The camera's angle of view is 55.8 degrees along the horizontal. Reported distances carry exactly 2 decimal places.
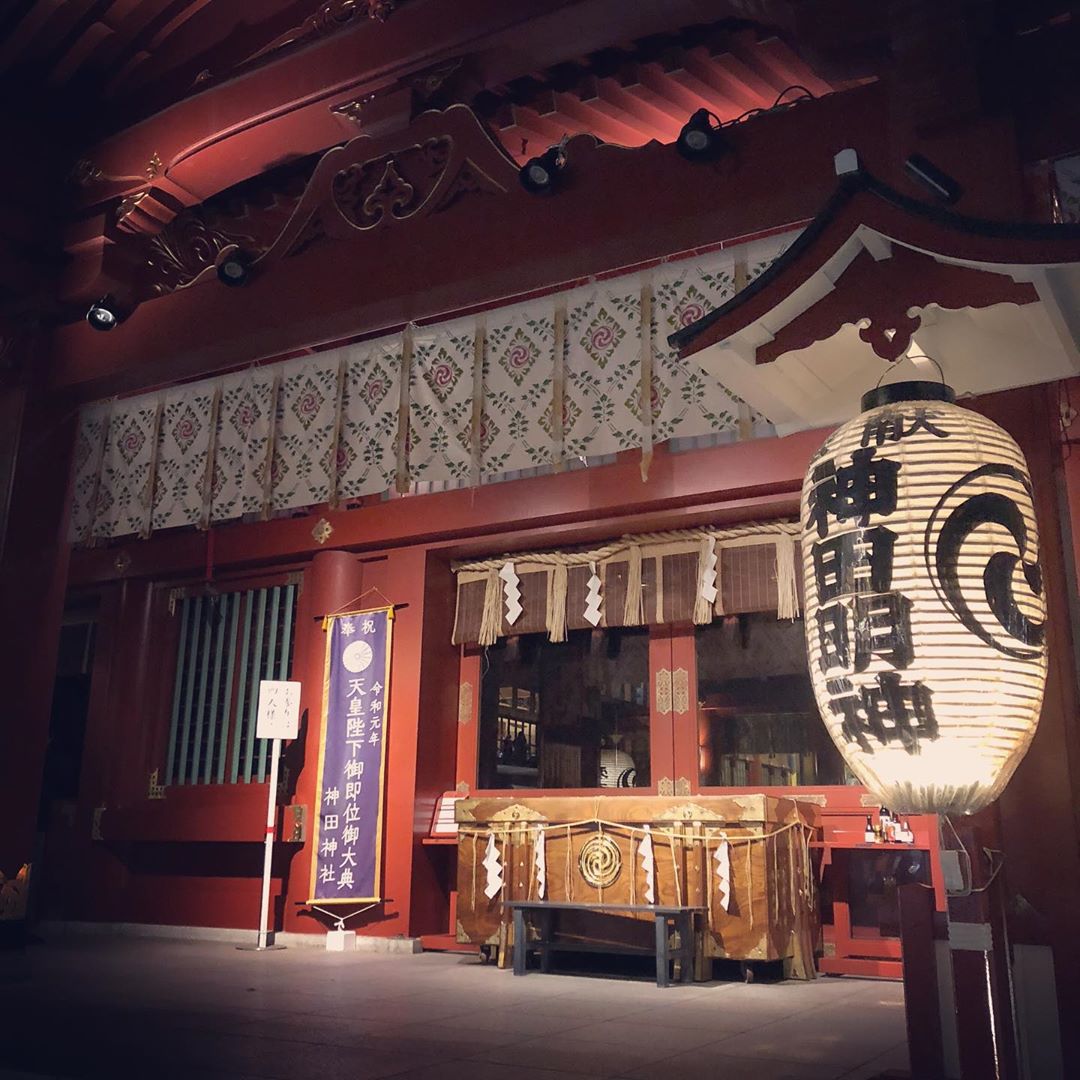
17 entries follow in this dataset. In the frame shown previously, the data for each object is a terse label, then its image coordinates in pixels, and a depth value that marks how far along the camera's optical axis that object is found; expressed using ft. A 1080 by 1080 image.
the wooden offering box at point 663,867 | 18.65
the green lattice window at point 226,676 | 27.78
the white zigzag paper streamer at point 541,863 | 20.24
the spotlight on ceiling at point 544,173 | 15.17
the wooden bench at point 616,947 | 17.71
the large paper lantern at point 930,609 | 9.18
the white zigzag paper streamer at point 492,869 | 21.11
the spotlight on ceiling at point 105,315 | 19.20
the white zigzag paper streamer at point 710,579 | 22.99
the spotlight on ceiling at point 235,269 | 17.76
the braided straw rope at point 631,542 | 22.84
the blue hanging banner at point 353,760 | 24.48
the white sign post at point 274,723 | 24.34
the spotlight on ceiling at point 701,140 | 13.83
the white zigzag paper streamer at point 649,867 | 19.24
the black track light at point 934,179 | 11.41
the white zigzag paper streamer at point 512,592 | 25.39
